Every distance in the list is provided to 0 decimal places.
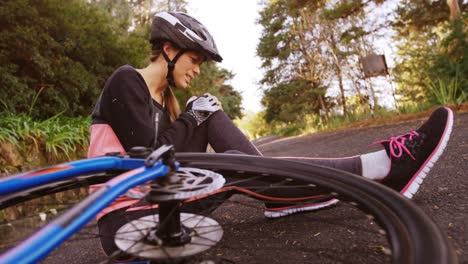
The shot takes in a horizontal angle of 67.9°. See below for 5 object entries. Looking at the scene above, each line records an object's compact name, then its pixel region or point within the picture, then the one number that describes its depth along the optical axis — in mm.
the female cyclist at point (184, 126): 1548
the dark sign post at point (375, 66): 10779
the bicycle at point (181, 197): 625
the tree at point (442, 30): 8062
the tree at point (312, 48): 12758
